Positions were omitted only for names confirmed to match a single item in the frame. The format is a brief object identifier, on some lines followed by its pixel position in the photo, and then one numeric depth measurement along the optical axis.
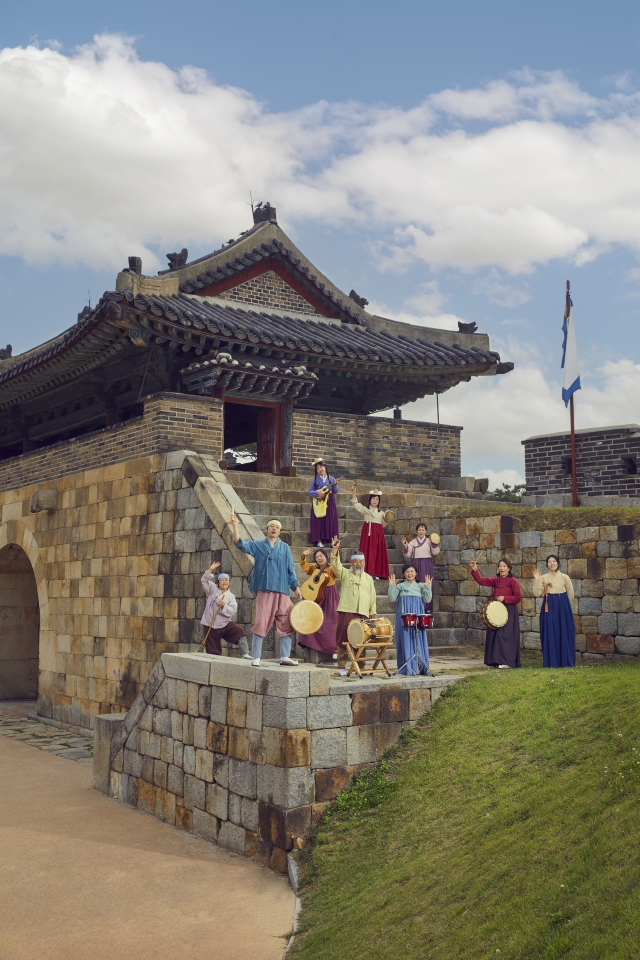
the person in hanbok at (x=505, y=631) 10.20
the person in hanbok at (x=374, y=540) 11.41
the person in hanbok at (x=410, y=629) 9.07
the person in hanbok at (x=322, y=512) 11.83
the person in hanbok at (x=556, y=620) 10.03
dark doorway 15.97
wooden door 15.91
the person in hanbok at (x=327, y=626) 9.58
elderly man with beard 9.24
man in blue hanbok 9.13
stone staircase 12.39
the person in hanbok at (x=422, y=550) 11.23
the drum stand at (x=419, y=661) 9.02
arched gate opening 19.69
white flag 14.98
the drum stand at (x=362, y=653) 8.61
